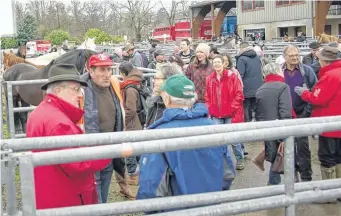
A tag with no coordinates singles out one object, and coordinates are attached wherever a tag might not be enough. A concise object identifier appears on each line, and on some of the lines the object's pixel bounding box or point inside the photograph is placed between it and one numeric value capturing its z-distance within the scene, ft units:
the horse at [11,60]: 34.63
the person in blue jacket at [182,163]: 9.62
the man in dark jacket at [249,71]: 26.08
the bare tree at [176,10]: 226.17
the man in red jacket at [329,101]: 16.65
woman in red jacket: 21.45
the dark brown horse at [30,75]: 20.74
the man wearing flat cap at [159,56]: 32.15
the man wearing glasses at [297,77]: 19.49
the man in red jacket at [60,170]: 9.50
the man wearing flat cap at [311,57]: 28.99
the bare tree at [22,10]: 157.97
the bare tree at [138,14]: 199.41
